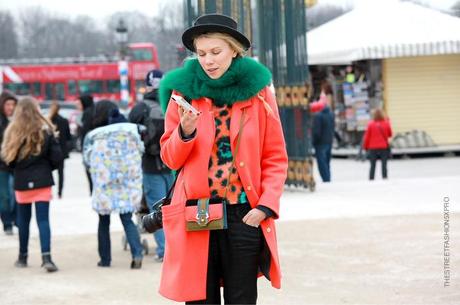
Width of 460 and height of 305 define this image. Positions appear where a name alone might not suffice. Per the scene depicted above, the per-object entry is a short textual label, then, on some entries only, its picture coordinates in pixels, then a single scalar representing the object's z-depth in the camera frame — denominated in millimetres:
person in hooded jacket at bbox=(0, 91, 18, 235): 11367
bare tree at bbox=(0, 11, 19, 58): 63294
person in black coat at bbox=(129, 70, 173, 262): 8750
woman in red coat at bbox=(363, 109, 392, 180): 17906
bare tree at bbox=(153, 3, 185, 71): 46106
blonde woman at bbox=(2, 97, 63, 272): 8703
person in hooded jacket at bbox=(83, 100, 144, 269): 8617
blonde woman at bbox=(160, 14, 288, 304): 4332
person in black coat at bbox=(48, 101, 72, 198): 14969
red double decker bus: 47906
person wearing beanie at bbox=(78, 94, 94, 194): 13523
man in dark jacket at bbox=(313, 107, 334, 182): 18080
